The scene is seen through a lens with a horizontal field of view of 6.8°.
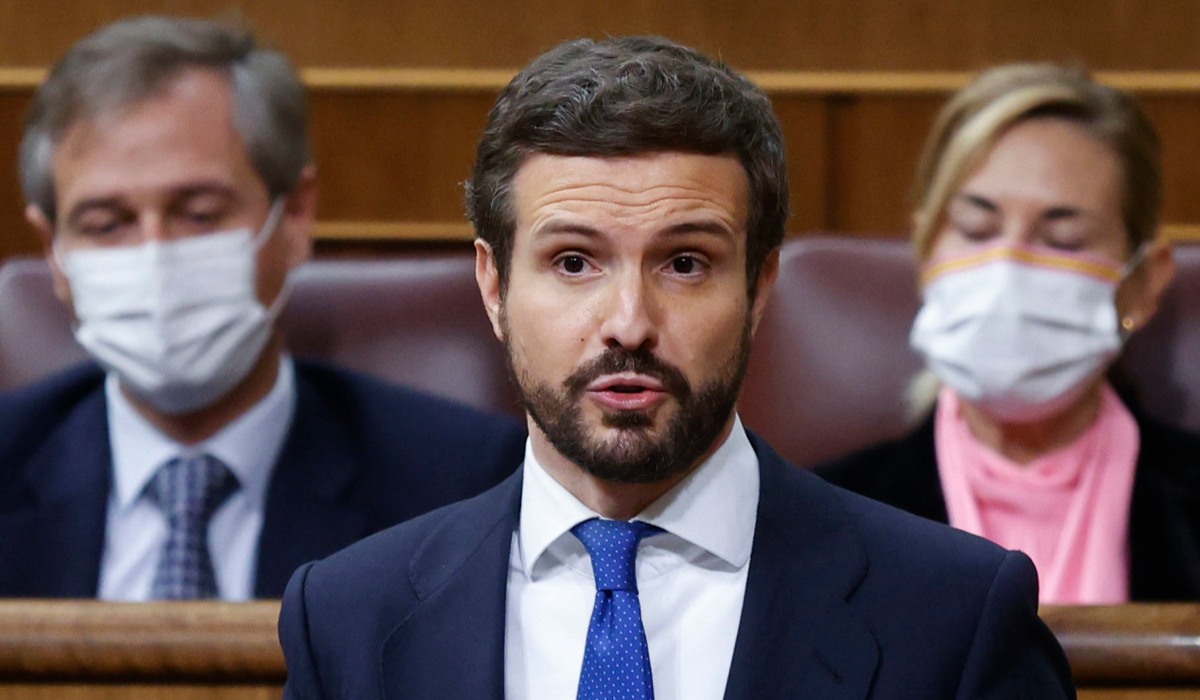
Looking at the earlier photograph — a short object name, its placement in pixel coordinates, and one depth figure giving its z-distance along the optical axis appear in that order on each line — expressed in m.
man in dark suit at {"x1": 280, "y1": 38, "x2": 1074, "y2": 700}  5.67
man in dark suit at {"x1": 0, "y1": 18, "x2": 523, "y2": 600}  6.42
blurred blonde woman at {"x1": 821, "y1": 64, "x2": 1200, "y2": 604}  6.48
